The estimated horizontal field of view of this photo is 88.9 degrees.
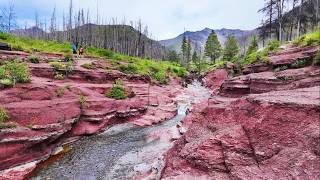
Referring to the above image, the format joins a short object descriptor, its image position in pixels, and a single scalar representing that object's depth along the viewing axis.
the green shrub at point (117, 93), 16.48
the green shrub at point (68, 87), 14.01
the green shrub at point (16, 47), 21.43
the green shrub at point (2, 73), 12.01
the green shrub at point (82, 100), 13.48
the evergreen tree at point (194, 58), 70.61
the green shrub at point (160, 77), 29.75
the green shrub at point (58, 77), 15.48
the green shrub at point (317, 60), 8.23
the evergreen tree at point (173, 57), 70.52
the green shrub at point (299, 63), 9.37
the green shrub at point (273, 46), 15.61
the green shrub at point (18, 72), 12.22
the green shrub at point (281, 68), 9.95
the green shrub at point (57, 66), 16.17
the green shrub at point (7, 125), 9.33
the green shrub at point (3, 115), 9.62
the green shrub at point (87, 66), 18.56
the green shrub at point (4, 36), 27.32
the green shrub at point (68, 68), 16.51
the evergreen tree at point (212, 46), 56.74
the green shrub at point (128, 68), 23.60
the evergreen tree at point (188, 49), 60.29
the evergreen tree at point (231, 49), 48.14
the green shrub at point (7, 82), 11.41
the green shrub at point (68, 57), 19.77
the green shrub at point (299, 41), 12.42
